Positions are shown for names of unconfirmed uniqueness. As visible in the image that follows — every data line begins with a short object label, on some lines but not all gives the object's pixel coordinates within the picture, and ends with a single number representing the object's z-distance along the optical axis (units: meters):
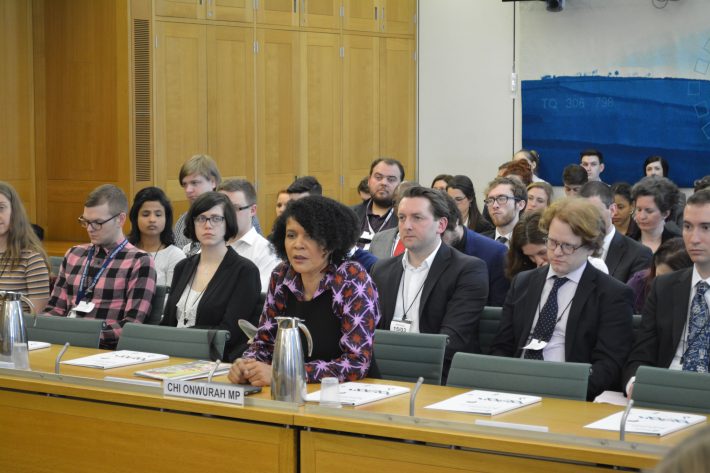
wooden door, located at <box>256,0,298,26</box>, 10.27
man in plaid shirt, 4.99
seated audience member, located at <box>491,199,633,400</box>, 3.99
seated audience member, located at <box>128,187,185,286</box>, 5.86
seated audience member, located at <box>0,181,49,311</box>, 5.37
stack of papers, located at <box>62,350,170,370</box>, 3.75
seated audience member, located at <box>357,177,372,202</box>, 8.67
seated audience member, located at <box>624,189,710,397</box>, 3.77
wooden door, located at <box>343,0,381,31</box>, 11.12
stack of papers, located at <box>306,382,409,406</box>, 3.07
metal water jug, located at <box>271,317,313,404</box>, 3.05
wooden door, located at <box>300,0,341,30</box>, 10.73
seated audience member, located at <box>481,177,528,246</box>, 6.36
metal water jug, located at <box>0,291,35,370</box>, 3.73
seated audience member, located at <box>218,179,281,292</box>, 5.85
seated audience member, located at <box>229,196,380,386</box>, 3.44
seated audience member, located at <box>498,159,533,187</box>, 8.55
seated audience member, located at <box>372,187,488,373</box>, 4.45
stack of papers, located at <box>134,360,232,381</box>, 3.49
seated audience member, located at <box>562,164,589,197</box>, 9.23
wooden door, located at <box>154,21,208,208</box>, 9.45
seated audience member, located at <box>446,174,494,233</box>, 6.94
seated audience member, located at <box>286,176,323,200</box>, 7.06
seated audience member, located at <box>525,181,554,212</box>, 6.91
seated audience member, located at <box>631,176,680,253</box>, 5.97
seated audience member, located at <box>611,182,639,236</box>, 7.23
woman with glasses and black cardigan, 4.83
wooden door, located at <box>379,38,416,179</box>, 11.62
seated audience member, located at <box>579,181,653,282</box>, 5.38
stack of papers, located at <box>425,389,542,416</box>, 2.97
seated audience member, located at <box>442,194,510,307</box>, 5.35
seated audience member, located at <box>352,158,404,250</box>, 7.39
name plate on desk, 3.07
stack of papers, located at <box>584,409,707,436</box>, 2.71
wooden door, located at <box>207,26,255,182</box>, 9.93
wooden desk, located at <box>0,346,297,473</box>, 3.02
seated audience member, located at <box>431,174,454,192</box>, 7.78
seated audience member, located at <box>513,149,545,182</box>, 10.71
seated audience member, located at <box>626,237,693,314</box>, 4.29
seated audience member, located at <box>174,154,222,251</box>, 6.89
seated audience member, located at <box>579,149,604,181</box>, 10.88
